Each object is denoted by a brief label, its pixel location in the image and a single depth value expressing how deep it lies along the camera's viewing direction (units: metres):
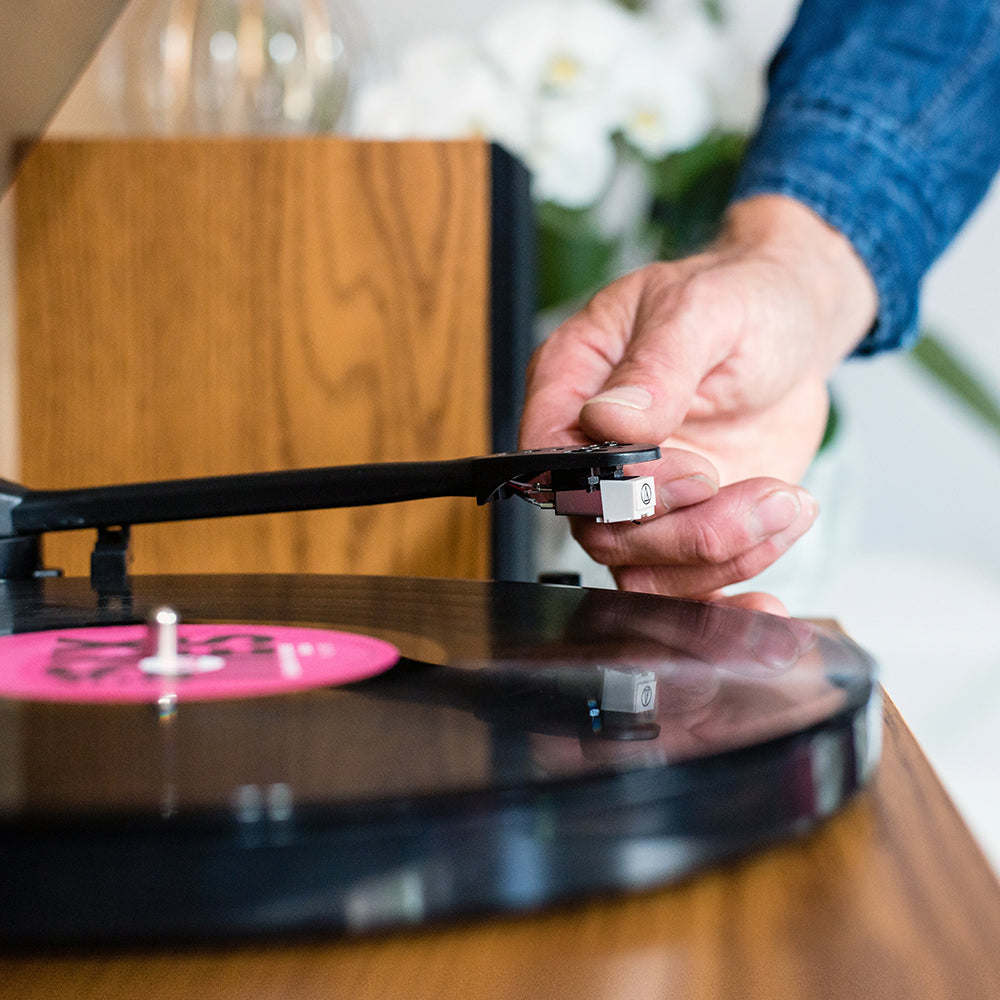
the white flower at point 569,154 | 1.12
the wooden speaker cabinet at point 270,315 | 0.85
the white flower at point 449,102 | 1.12
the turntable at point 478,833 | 0.20
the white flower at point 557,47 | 1.13
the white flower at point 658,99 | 1.13
